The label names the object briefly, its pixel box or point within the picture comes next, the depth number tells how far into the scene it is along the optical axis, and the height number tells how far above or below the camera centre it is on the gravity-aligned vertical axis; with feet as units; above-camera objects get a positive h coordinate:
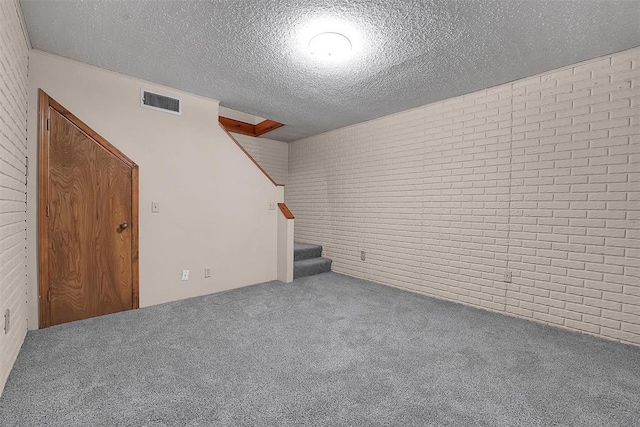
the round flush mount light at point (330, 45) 7.03 +4.11
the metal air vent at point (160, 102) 9.91 +3.58
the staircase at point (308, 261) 14.39 -3.20
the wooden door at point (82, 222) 8.13 -0.74
